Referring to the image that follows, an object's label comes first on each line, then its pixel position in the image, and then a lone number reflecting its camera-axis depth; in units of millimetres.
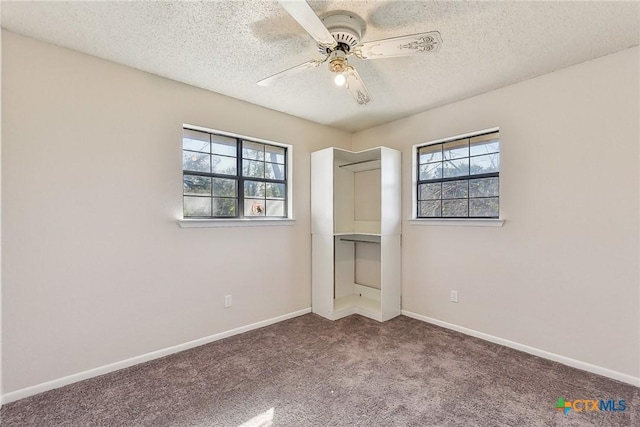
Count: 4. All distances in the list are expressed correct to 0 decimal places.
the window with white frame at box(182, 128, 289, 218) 3043
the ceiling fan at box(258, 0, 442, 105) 1623
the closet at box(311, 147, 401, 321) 3648
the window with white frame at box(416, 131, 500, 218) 3162
